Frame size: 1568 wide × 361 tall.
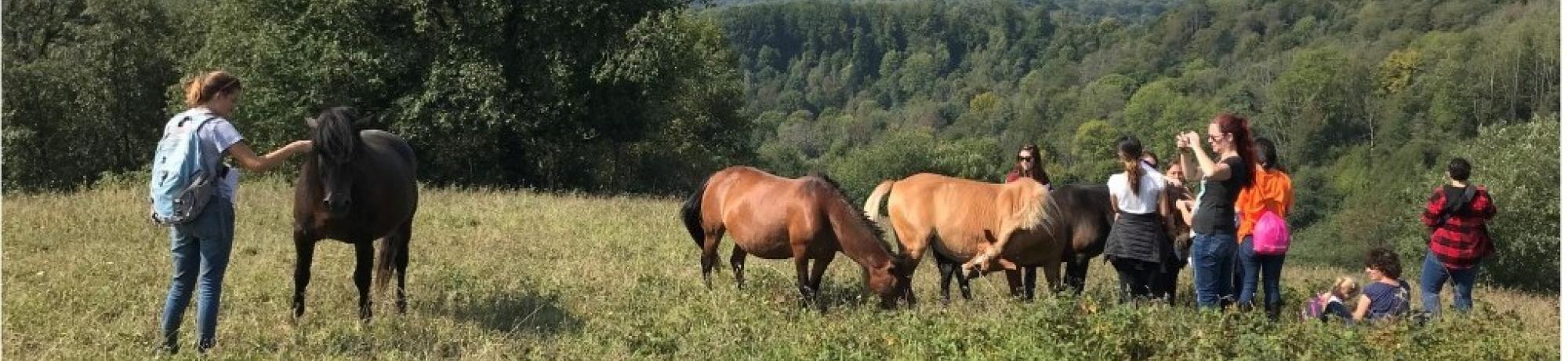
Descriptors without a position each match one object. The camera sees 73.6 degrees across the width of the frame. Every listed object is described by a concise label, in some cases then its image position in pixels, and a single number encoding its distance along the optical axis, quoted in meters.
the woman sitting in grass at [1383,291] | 7.52
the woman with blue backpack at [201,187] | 5.12
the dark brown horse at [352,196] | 6.01
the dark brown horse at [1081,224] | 8.63
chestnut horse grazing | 7.43
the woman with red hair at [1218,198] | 6.72
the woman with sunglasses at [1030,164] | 9.53
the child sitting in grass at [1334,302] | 7.71
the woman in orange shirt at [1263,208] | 7.34
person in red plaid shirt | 7.97
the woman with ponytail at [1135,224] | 7.34
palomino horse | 8.25
